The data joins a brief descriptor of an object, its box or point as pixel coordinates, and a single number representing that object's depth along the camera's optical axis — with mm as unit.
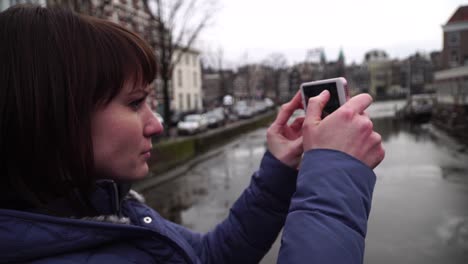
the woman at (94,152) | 831
